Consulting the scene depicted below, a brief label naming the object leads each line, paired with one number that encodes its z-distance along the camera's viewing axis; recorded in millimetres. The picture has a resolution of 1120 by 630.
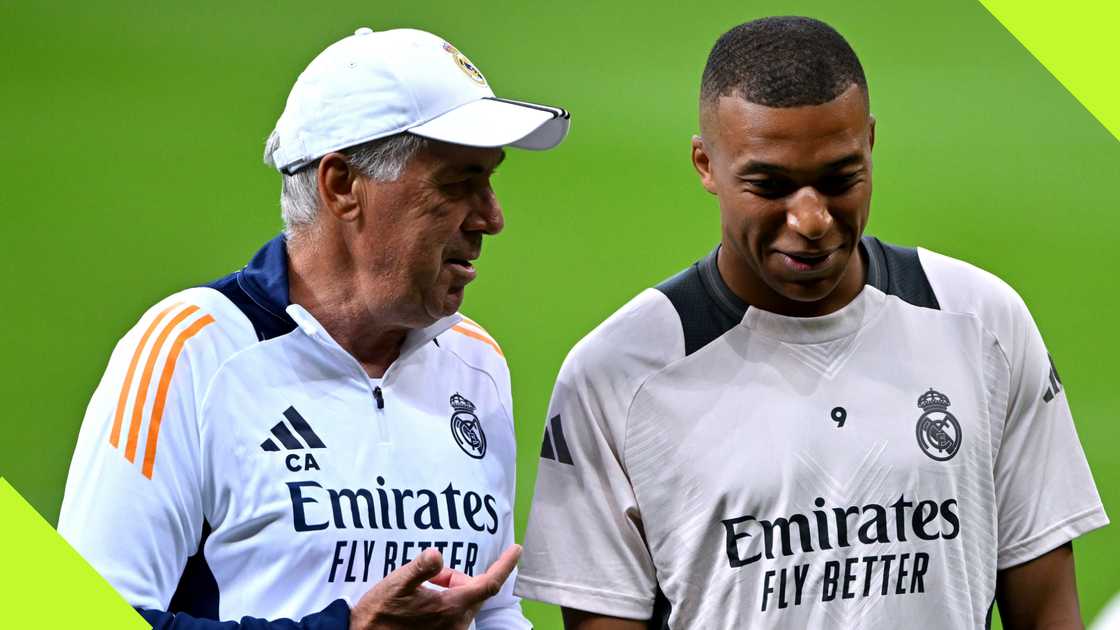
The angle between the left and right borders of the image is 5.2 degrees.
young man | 11830
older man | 11848
